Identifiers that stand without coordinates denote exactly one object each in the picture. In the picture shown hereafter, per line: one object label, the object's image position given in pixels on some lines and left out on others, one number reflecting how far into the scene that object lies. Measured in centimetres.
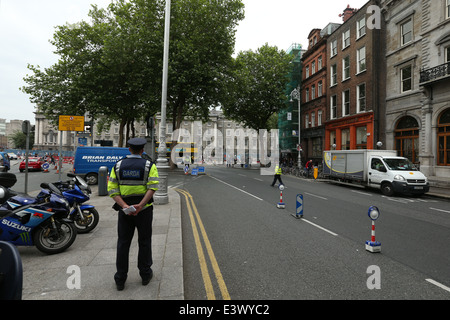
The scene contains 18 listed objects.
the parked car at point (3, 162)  1912
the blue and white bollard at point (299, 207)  750
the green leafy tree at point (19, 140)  10055
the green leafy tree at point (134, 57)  2206
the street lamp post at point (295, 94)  3046
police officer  332
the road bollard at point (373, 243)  480
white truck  1228
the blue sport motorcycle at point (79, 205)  541
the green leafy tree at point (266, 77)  3569
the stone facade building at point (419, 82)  1645
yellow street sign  1301
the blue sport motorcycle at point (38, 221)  416
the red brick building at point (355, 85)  2233
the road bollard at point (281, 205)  891
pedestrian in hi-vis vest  1560
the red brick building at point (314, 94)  3056
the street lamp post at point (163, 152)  927
